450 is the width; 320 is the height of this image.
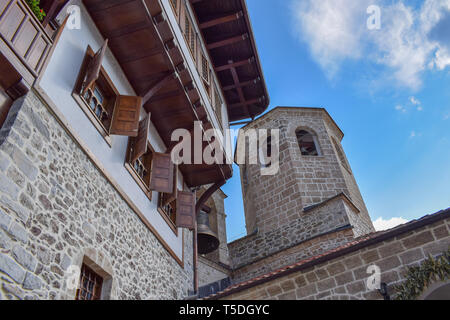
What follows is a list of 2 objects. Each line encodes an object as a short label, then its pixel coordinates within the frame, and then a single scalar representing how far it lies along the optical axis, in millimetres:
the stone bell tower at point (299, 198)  11438
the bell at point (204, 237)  11641
